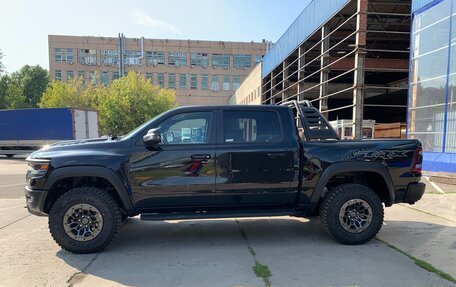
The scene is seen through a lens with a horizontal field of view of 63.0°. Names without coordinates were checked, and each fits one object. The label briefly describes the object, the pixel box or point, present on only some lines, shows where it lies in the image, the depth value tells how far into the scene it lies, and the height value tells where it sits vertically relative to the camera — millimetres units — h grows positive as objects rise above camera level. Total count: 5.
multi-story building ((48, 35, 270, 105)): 64688 +10706
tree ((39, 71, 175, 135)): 35906 +2280
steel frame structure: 16906 +4046
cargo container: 23938 -361
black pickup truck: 4887 -702
